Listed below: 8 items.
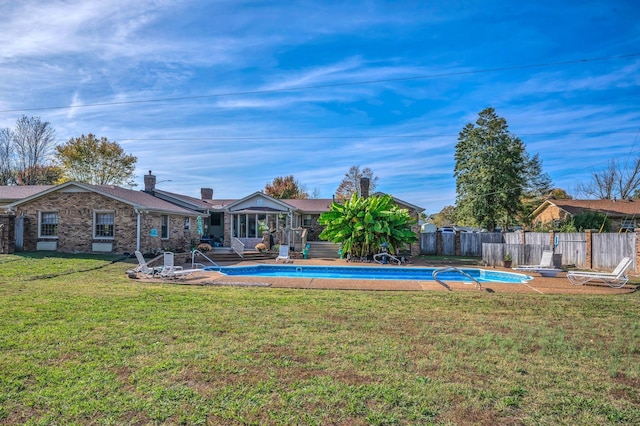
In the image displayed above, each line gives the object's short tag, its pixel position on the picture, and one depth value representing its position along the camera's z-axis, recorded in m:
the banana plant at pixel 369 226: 21.05
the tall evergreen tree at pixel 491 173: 32.66
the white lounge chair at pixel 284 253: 21.09
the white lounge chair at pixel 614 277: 11.86
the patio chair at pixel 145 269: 13.73
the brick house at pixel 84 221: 19.55
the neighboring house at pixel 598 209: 32.91
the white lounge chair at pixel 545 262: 15.28
